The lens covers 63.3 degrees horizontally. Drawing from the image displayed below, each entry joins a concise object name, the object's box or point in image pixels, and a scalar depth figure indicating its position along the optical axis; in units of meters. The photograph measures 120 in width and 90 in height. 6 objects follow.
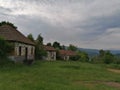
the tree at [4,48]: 10.47
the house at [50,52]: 22.67
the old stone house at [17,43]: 11.45
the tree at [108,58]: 21.87
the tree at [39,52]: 17.53
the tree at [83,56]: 24.58
